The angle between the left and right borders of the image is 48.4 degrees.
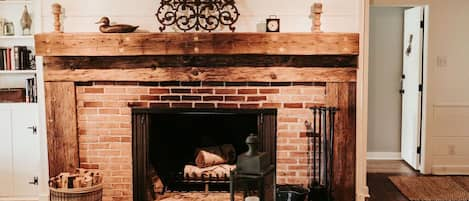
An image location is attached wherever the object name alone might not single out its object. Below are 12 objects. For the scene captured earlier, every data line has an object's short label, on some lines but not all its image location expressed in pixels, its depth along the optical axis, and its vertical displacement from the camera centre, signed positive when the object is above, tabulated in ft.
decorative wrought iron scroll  14.51 +1.78
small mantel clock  14.29 +1.43
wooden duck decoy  14.14 +1.38
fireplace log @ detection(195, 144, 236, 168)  15.58 -2.33
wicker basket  13.17 -2.93
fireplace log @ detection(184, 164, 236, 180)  15.58 -2.82
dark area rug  16.10 -3.66
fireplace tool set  14.39 -2.14
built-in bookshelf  15.75 +0.80
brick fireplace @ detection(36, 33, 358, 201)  14.02 -0.28
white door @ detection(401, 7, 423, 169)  19.39 -0.32
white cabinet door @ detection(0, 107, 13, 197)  15.65 -2.30
